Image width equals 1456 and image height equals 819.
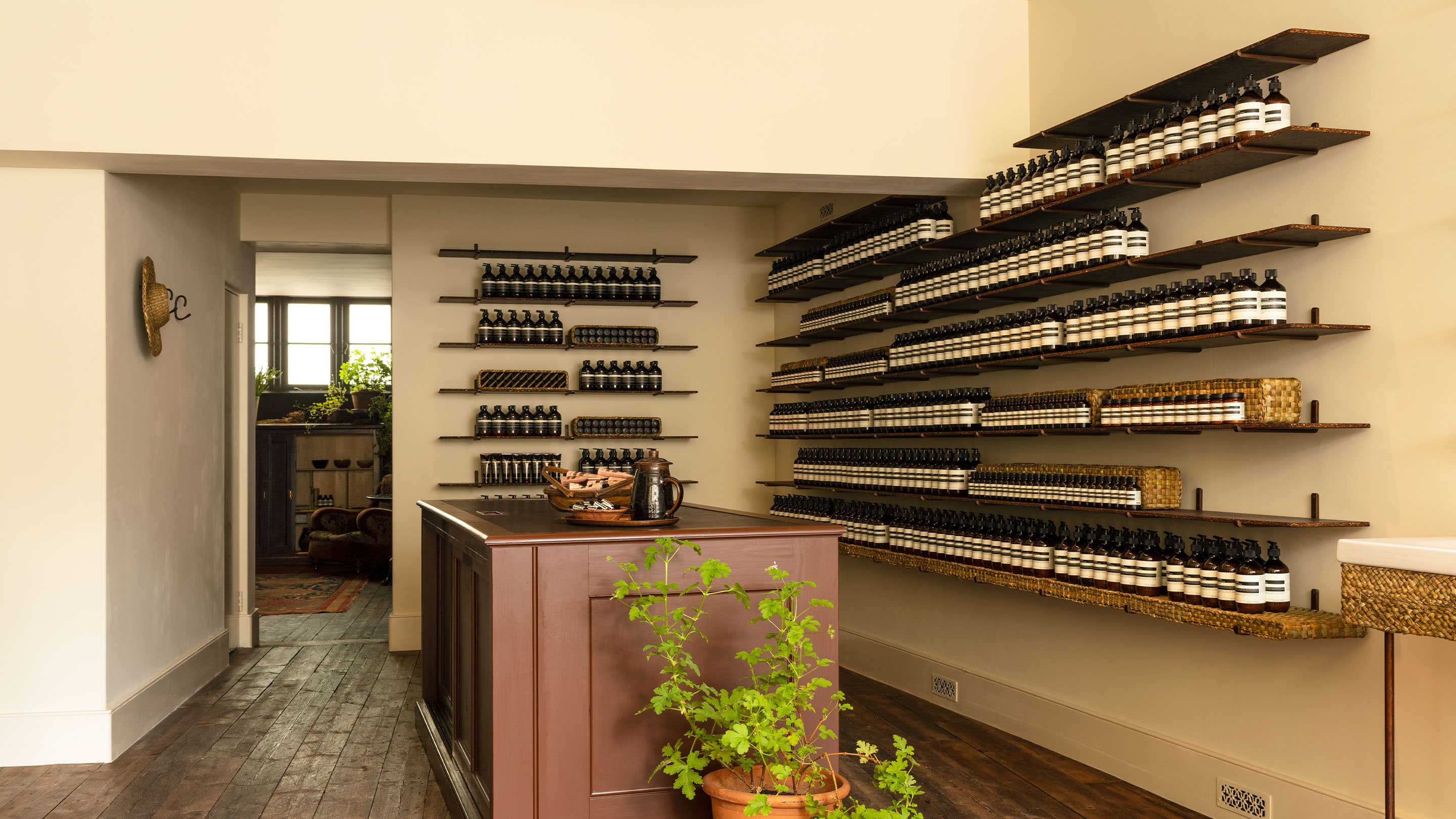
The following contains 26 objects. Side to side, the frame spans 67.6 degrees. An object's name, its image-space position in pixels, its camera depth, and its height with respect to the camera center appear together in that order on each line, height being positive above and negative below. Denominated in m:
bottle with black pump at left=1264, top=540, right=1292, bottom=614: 3.38 -0.54
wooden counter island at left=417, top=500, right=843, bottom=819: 3.00 -0.68
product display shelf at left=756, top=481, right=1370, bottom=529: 3.28 -0.33
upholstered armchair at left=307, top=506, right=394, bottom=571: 10.38 -1.12
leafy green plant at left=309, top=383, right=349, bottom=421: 11.81 +0.20
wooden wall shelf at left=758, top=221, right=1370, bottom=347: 3.32 +0.54
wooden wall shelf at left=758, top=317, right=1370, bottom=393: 3.29 +0.24
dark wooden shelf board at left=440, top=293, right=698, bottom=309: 7.12 +0.79
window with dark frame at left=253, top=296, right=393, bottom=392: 12.36 +0.97
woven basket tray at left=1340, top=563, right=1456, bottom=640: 2.51 -0.45
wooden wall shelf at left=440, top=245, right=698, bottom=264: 7.09 +1.10
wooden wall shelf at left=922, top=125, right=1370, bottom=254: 3.34 +0.84
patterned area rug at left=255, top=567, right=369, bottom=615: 8.96 -1.52
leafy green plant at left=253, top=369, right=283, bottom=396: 11.95 +0.49
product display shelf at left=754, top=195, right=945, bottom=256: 5.80 +1.12
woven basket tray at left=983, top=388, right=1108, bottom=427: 4.19 +0.07
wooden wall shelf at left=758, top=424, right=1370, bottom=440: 3.34 -0.04
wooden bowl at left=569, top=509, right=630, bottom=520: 3.39 -0.29
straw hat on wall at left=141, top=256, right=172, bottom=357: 4.92 +0.55
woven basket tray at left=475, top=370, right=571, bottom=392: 7.16 +0.28
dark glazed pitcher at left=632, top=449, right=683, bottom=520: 3.36 -0.22
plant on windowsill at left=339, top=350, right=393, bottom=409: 11.84 +0.51
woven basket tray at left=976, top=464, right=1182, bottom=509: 3.97 -0.26
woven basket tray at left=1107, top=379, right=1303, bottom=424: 3.40 +0.05
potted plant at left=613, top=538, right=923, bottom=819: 2.77 -0.78
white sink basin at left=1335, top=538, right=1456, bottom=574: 2.51 -0.34
